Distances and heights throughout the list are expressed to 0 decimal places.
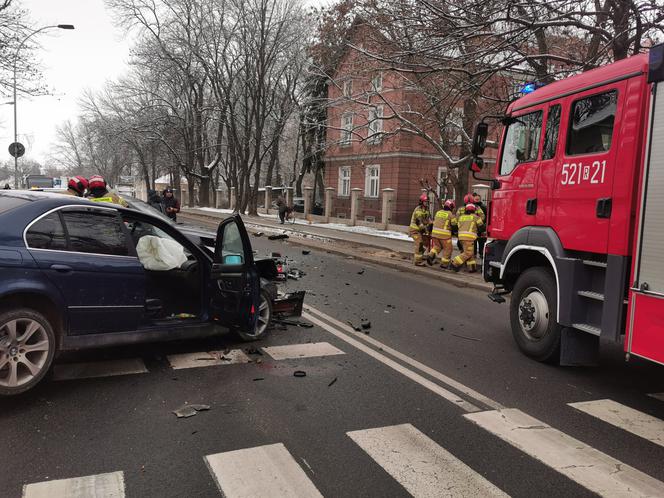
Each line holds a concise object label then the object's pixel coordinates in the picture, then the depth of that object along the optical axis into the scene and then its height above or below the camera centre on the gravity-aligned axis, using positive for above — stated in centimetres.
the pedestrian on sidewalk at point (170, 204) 1764 -46
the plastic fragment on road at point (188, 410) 394 -168
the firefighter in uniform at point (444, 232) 1239 -72
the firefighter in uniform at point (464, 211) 1213 -20
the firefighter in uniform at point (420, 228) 1313 -68
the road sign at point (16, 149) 2275 +153
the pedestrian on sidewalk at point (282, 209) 2722 -72
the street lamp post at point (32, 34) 1673 +489
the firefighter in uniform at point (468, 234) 1177 -70
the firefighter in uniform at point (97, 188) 727 -1
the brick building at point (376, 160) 2244 +241
